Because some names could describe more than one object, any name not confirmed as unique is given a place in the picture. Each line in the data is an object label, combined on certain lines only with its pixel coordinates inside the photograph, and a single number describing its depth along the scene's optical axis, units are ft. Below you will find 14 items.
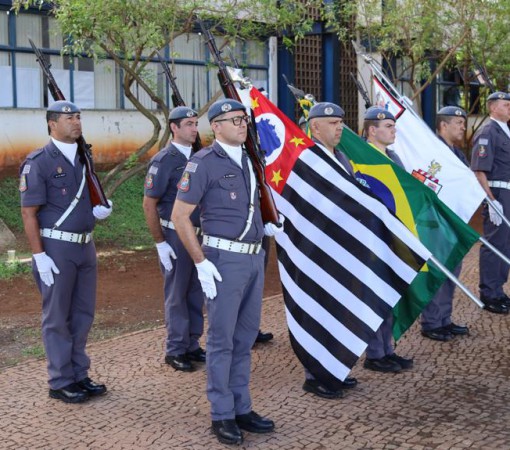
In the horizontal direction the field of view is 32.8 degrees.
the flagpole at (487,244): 21.64
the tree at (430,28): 51.98
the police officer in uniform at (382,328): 21.81
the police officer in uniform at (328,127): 20.61
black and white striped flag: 19.56
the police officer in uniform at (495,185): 28.60
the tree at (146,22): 33.91
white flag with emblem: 25.12
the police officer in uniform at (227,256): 17.12
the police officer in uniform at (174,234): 22.07
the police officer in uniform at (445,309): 25.05
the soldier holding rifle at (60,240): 19.31
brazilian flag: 21.49
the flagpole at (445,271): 19.20
